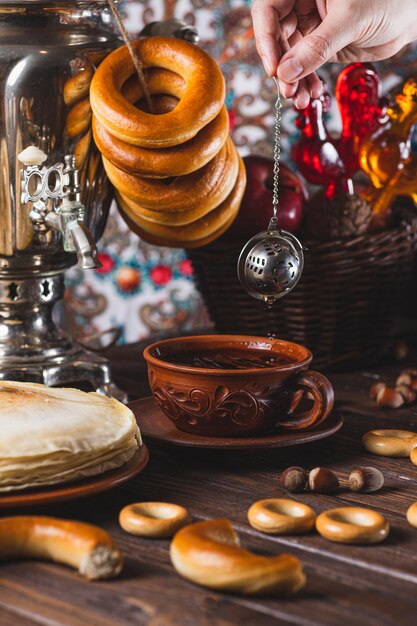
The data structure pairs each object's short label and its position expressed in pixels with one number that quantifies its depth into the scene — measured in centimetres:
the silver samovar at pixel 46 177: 91
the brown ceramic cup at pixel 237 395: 82
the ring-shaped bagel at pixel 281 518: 73
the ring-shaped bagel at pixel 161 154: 93
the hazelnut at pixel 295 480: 79
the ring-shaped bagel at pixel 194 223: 99
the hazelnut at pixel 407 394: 99
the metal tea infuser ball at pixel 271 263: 87
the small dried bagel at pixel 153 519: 72
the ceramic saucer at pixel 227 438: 82
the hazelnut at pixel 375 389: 100
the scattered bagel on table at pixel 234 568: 66
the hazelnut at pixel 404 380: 101
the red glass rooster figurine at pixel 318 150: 107
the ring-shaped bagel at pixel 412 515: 74
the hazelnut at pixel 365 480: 79
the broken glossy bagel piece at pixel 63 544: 68
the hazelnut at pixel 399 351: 114
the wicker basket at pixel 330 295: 105
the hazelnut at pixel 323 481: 79
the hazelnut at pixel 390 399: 98
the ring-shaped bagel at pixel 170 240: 100
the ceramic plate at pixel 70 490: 72
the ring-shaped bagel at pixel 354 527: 72
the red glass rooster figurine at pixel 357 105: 108
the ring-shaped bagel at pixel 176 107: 92
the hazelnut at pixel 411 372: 102
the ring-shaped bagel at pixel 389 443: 86
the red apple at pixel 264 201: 104
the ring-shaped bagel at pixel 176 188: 95
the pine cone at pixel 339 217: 104
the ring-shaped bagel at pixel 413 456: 83
